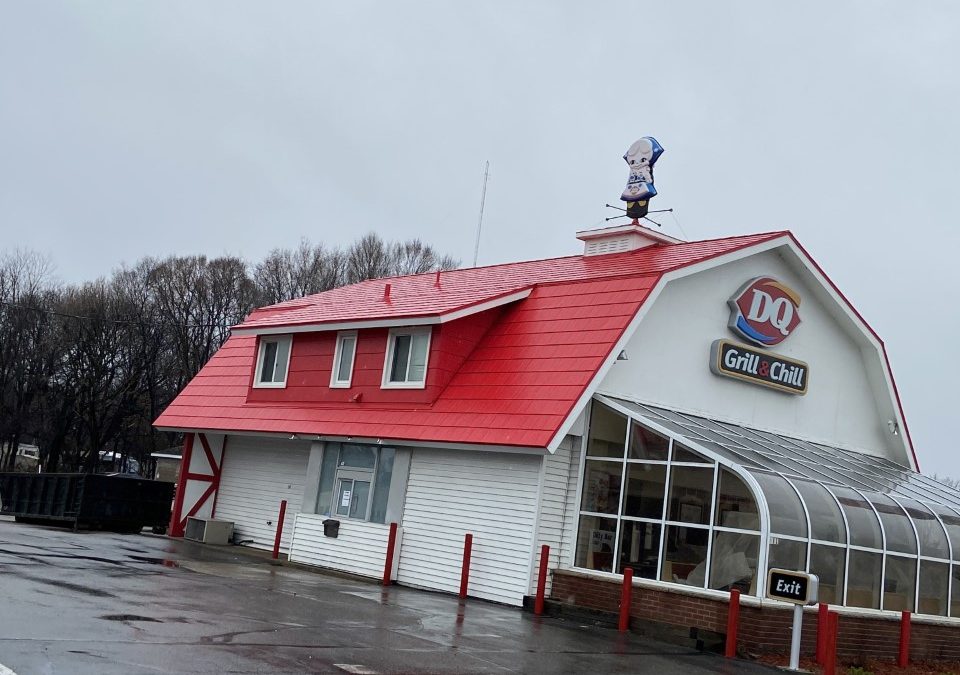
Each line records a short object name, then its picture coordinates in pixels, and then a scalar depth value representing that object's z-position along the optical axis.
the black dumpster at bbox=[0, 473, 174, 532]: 27.41
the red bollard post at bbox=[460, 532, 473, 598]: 19.53
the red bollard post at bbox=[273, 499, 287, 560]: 24.15
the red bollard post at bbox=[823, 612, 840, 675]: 14.30
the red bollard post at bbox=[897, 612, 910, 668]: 17.56
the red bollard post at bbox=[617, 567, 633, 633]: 16.89
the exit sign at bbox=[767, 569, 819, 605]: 14.17
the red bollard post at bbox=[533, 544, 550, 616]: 18.25
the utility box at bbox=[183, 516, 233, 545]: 25.95
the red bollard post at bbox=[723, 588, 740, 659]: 15.40
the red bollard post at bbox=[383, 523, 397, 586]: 20.68
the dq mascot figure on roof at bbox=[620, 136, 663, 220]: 26.12
